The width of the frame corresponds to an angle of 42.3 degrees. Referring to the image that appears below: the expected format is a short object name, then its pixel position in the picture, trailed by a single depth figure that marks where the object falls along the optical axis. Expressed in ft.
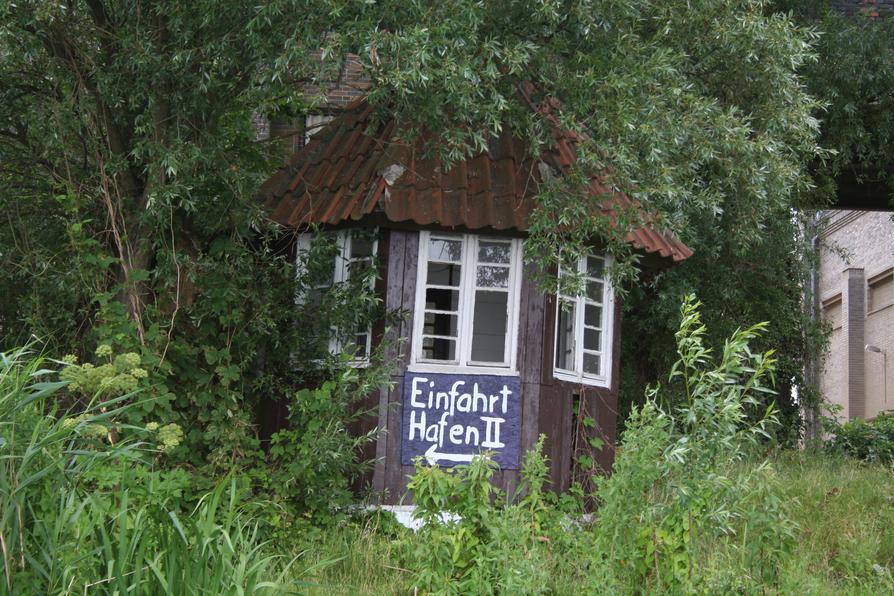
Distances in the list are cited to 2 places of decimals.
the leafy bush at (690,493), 21.38
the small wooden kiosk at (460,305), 35.40
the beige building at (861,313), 91.20
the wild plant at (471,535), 22.99
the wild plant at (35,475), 17.44
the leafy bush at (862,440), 55.11
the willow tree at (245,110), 29.89
